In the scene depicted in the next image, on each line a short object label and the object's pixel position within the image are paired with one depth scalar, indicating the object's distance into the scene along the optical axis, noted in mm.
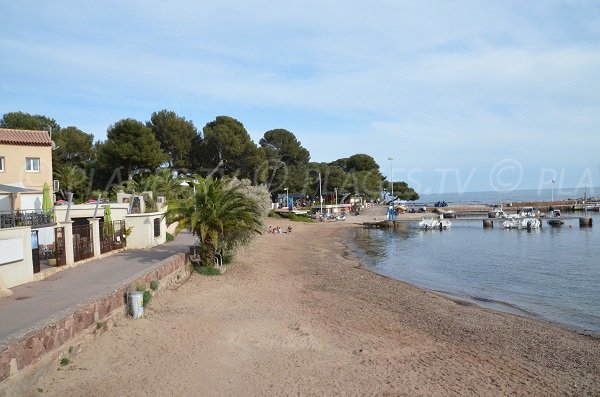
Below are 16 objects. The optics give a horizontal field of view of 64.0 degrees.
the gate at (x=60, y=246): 15216
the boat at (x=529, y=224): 60406
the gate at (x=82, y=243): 16391
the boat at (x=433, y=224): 61781
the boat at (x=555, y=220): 64812
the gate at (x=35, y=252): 13633
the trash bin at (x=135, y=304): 11312
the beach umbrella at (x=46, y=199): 18902
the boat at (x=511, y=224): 61500
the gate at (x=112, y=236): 18953
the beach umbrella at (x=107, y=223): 19542
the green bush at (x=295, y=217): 63812
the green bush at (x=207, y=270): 18312
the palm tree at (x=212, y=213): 17812
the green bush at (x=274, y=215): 62409
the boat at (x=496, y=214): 78500
